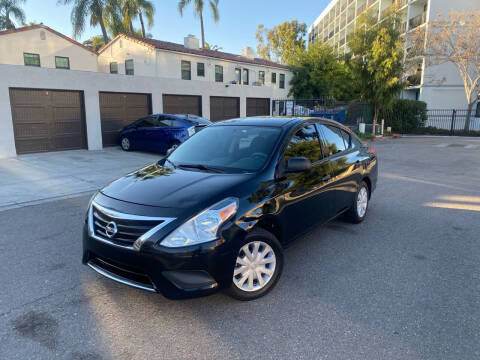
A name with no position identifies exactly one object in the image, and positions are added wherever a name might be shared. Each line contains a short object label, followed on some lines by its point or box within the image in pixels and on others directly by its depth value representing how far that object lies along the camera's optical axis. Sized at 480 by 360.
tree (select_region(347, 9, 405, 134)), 18.75
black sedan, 2.68
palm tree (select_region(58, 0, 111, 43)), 29.89
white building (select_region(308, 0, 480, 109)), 27.77
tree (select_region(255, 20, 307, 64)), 55.56
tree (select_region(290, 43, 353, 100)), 32.91
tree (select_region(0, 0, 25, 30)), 35.22
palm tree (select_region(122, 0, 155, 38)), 32.28
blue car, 11.69
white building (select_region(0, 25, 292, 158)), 11.81
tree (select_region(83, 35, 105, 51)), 39.19
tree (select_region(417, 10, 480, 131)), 22.28
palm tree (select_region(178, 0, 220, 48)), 36.59
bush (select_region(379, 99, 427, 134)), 23.17
